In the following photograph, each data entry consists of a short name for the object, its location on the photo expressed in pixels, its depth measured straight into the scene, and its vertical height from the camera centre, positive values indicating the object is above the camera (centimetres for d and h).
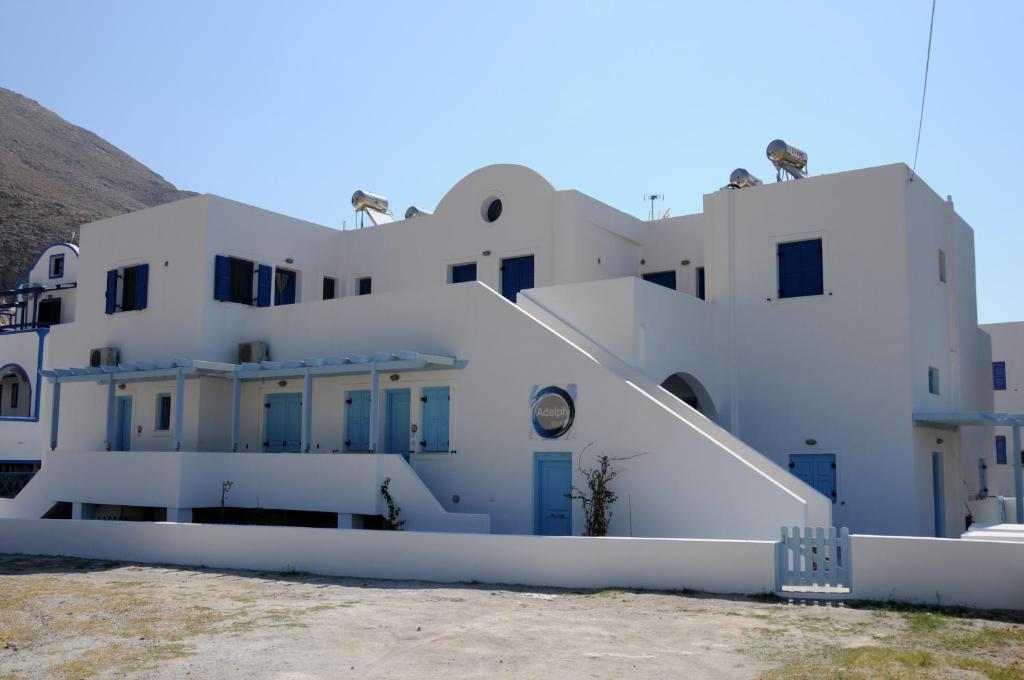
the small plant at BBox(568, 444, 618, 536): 1653 -57
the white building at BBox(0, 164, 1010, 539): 1750 +199
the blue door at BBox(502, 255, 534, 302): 2309 +441
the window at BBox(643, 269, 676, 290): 2434 +461
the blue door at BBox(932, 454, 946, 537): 2089 -61
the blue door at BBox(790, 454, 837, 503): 1980 -10
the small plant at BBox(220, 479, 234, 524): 2041 -58
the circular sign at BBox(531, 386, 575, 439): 1738 +90
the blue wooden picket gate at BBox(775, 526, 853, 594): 1210 -121
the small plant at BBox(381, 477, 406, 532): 1797 -92
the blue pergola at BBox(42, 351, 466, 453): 1884 +189
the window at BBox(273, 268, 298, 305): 2453 +438
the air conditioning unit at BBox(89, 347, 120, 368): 2403 +250
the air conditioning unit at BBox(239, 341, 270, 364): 2222 +244
